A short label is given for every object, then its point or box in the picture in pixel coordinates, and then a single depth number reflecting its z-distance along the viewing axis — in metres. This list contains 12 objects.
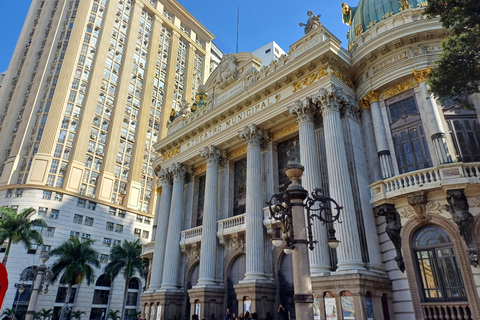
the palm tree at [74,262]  34.72
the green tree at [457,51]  12.72
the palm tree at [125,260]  38.56
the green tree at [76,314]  41.67
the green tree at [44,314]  40.12
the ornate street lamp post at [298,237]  8.14
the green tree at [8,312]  38.08
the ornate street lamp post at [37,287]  16.77
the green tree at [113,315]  47.22
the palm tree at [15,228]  33.28
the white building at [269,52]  56.06
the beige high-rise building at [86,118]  47.72
